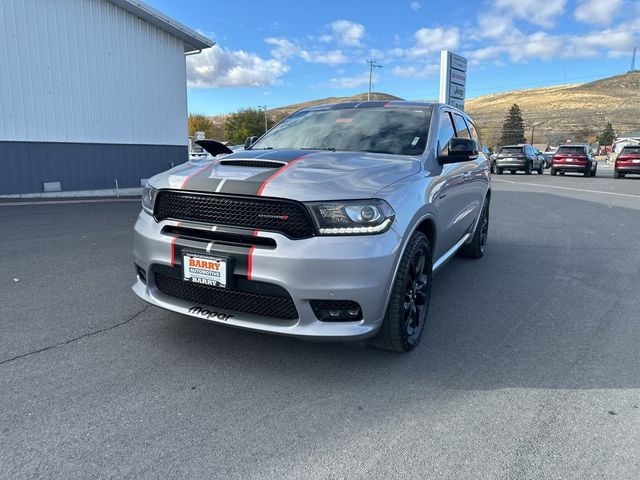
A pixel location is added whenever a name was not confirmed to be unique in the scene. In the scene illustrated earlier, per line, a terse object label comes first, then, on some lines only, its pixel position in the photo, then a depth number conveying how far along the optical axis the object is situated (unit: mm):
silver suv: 2633
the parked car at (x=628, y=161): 22312
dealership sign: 20031
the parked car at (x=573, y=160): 23844
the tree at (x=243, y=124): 66581
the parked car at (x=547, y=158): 34594
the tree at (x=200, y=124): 78750
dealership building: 11359
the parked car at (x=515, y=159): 25094
